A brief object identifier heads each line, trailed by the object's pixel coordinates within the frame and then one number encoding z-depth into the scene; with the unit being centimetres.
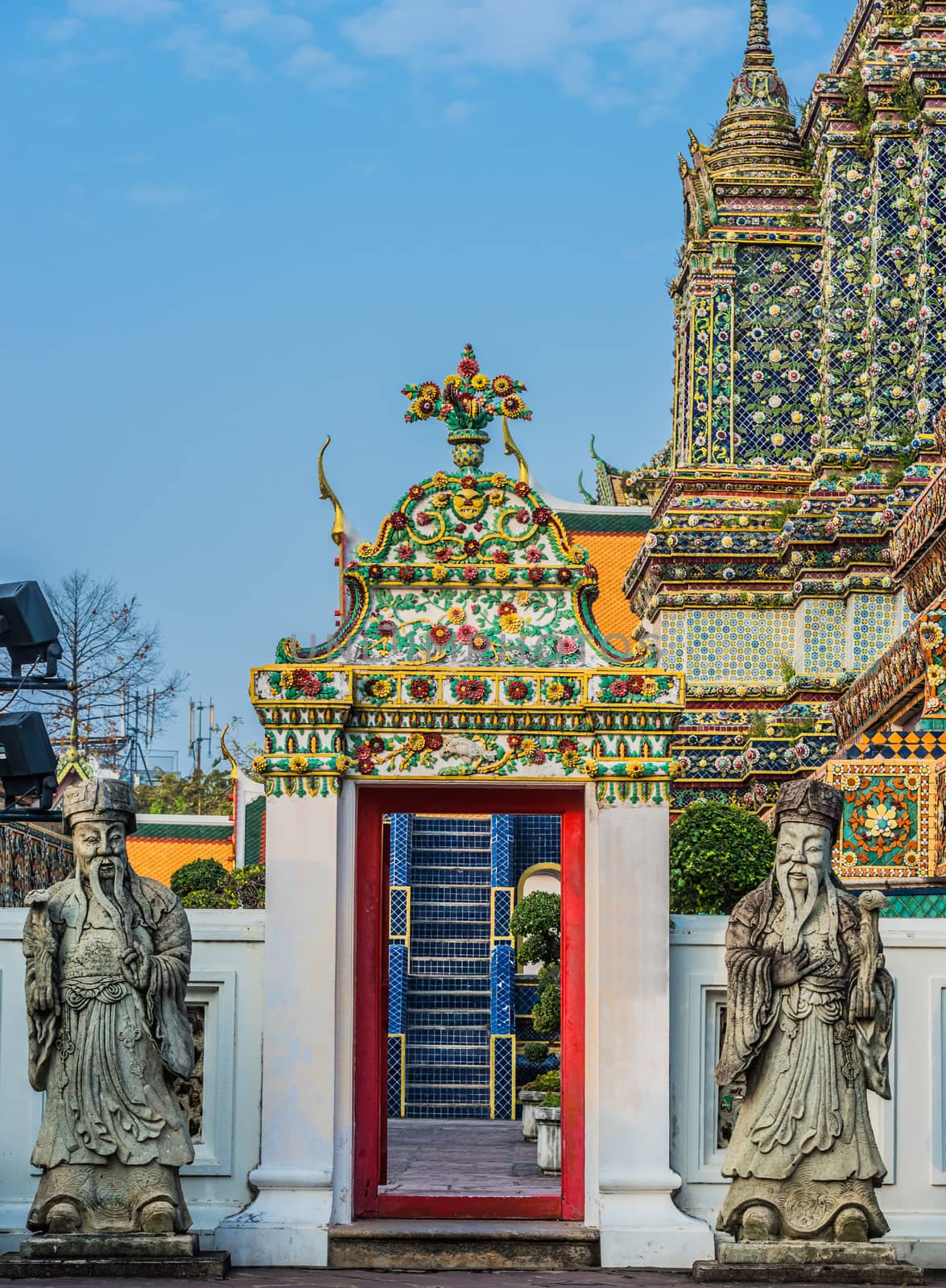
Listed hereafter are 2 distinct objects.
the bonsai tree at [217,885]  2753
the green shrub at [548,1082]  2133
